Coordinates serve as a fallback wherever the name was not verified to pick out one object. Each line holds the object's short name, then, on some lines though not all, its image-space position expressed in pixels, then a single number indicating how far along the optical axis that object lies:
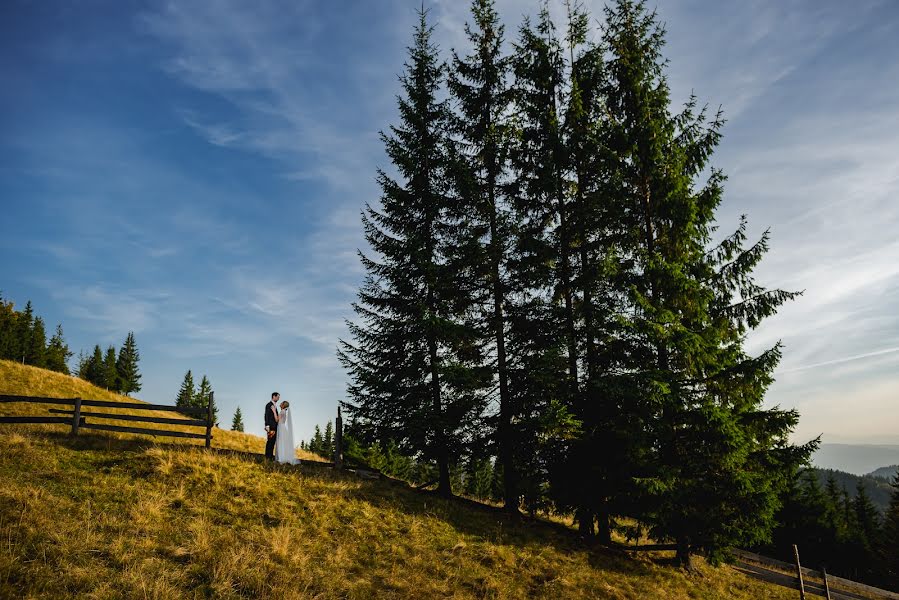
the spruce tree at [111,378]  67.25
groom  15.75
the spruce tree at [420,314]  15.59
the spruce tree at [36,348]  65.44
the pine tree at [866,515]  47.69
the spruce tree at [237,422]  97.70
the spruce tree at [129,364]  72.81
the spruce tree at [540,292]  14.05
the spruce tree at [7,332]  60.57
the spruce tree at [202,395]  83.96
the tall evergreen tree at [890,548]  33.28
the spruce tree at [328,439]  64.70
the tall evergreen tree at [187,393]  83.19
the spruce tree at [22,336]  63.50
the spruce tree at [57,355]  69.00
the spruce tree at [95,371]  69.81
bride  15.45
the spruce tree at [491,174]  15.53
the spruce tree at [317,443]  71.94
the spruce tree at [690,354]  12.01
